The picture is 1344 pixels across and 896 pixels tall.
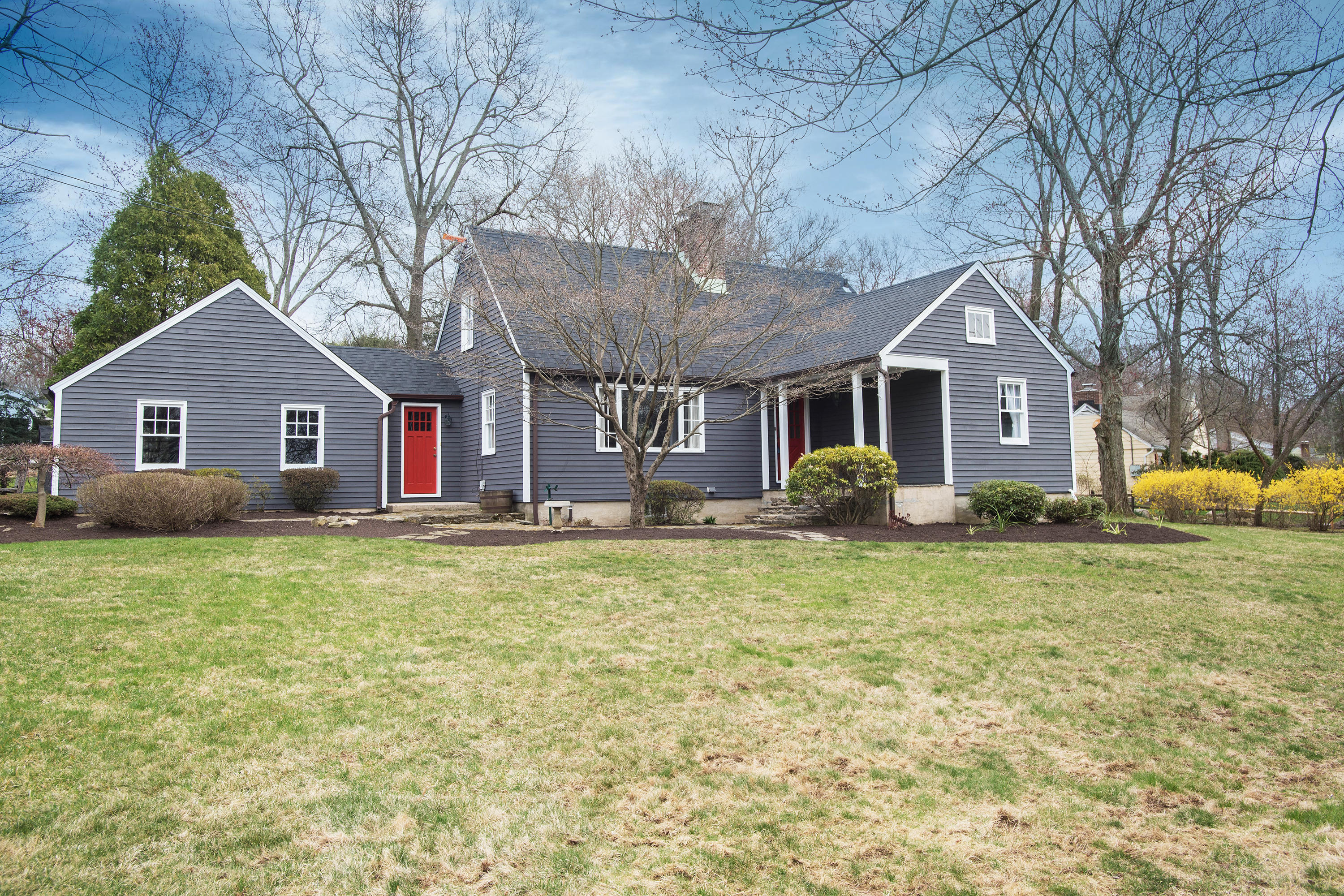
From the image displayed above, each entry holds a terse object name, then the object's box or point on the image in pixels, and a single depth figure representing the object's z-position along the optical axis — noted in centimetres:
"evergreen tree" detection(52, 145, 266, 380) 2328
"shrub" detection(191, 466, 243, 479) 1585
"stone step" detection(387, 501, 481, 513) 1762
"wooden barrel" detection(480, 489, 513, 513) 1712
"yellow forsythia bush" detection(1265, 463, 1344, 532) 1570
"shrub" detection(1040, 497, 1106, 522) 1566
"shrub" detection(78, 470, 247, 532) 1166
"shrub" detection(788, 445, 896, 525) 1502
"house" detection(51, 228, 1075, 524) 1658
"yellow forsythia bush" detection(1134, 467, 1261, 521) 1762
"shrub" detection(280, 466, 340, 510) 1727
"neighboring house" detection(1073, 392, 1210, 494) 4544
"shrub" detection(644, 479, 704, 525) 1625
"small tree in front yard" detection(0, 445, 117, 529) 1239
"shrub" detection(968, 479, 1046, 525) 1570
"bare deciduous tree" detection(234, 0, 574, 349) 2525
